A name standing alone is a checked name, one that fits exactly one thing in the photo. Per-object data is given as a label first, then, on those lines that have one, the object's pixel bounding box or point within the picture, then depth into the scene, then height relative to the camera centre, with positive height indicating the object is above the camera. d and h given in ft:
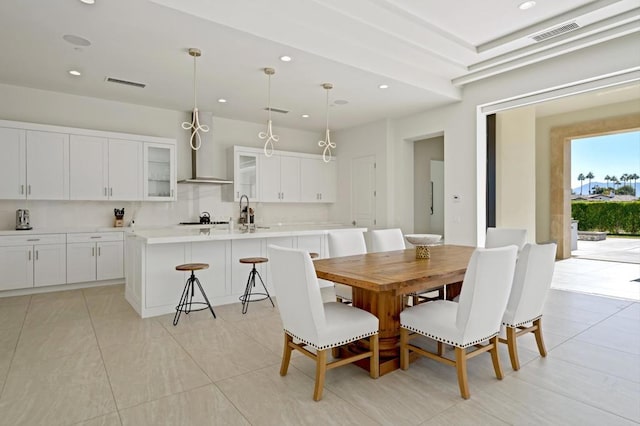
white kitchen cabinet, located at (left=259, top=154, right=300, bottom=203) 22.27 +2.21
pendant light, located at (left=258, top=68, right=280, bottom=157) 13.69 +5.35
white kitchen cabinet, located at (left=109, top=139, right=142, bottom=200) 17.81 +2.23
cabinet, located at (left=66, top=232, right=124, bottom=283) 16.66 -1.89
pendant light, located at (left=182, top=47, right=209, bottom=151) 12.01 +5.33
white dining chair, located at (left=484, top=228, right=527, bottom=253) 12.27 -0.85
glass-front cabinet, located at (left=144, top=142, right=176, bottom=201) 18.70 +2.22
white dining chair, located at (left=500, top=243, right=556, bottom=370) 8.37 -1.76
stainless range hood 19.54 +1.94
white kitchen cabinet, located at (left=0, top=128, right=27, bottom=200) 15.55 +2.18
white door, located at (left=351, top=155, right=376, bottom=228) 22.33 +1.39
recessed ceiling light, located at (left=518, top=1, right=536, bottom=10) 11.13 +6.30
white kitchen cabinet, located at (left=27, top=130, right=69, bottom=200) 16.10 +2.22
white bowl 10.03 -0.73
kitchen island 12.65 -1.65
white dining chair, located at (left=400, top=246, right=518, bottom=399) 7.00 -2.07
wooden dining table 7.53 -1.36
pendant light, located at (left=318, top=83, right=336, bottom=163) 15.39 +5.37
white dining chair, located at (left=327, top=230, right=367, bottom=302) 11.68 -0.97
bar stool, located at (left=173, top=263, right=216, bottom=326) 11.86 -2.91
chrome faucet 21.68 -0.16
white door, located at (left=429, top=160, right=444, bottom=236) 25.16 +0.88
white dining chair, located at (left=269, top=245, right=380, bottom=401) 7.08 -2.19
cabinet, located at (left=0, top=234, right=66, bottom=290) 15.23 -1.91
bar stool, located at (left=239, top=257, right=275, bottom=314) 13.24 -2.90
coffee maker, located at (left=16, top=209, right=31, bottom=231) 16.22 -0.18
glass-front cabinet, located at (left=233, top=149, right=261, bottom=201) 21.27 +2.34
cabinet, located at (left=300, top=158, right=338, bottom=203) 23.91 +2.19
